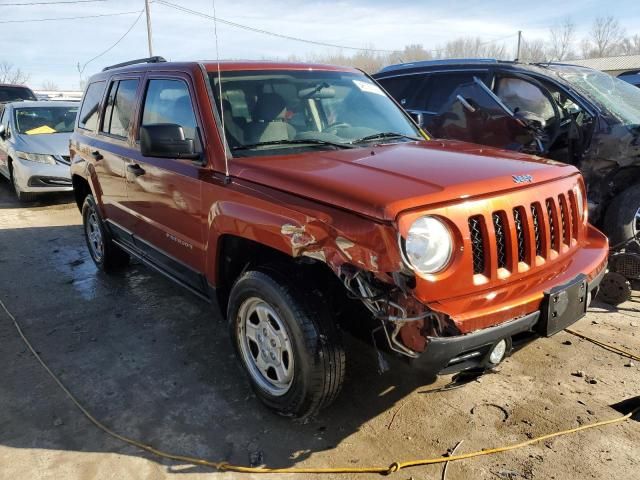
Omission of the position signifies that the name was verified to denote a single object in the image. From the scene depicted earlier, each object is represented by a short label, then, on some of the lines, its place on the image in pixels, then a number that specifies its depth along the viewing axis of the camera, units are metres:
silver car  9.13
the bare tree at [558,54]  64.78
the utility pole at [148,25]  28.50
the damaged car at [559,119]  4.77
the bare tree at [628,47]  68.11
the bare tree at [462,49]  61.59
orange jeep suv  2.30
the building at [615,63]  34.94
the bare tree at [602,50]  69.25
